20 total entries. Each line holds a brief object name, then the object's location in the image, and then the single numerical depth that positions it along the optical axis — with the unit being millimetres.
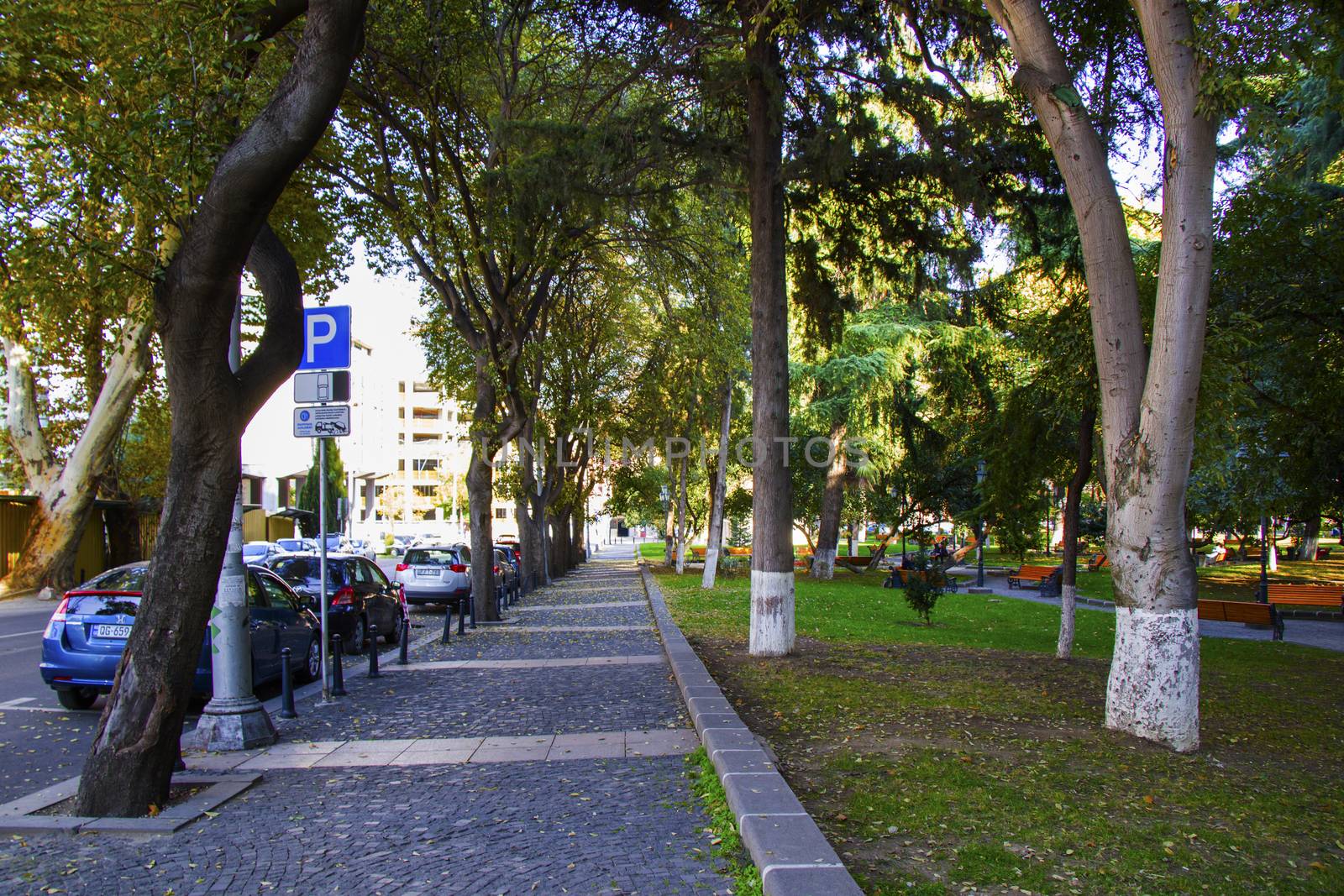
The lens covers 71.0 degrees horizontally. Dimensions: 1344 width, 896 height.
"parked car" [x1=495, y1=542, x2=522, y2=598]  23484
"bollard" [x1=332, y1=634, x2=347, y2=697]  9961
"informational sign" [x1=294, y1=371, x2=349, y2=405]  9555
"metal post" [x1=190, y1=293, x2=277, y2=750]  7430
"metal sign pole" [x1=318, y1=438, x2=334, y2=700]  9297
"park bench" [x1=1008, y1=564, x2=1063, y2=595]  31625
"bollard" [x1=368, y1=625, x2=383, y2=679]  11127
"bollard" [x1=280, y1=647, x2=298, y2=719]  8609
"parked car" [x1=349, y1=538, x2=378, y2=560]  50525
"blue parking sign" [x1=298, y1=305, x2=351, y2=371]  9680
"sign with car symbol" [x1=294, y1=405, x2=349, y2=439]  9453
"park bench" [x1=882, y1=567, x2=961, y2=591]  17578
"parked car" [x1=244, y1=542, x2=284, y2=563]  30147
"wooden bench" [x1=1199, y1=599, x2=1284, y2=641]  18734
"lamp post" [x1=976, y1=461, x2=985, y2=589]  33719
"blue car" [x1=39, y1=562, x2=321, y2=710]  8852
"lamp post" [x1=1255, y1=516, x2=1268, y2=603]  23297
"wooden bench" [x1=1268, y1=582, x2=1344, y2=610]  22266
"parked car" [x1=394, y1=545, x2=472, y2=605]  22562
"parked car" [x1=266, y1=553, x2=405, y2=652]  13523
